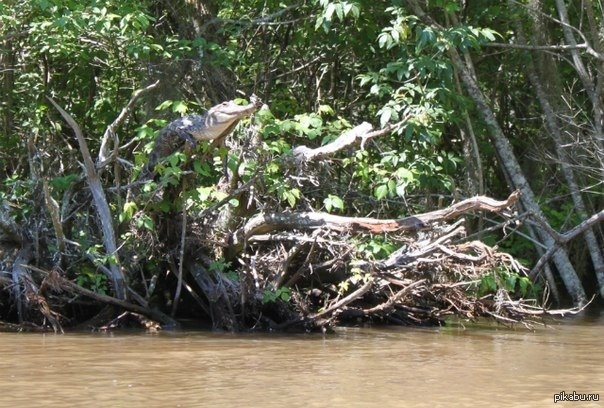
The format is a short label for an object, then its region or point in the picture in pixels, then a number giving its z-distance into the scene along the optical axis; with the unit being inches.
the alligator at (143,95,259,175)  619.7
